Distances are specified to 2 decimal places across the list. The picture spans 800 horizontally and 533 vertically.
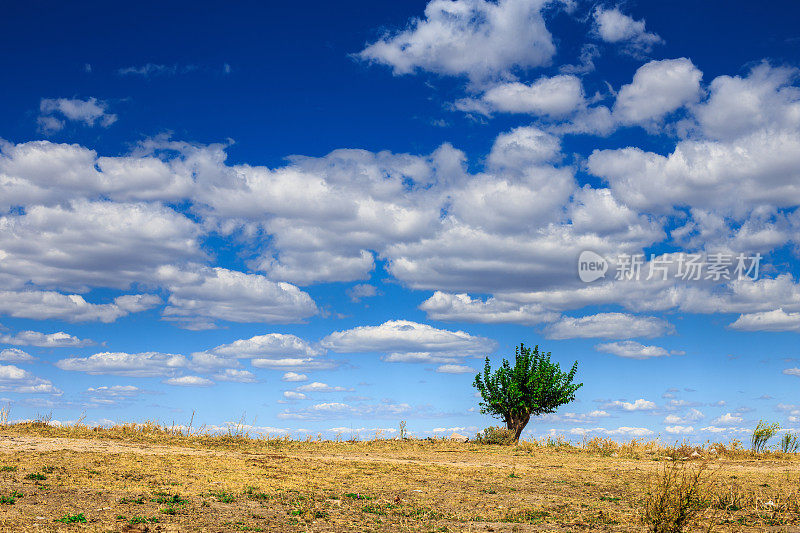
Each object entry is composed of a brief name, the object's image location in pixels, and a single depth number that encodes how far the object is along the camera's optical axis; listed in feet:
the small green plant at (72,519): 40.24
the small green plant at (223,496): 48.98
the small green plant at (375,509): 46.62
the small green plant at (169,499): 47.19
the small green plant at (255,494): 50.60
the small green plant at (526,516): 44.66
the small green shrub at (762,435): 101.60
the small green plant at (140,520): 40.44
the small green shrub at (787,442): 100.99
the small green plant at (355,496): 52.06
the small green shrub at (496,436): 109.55
